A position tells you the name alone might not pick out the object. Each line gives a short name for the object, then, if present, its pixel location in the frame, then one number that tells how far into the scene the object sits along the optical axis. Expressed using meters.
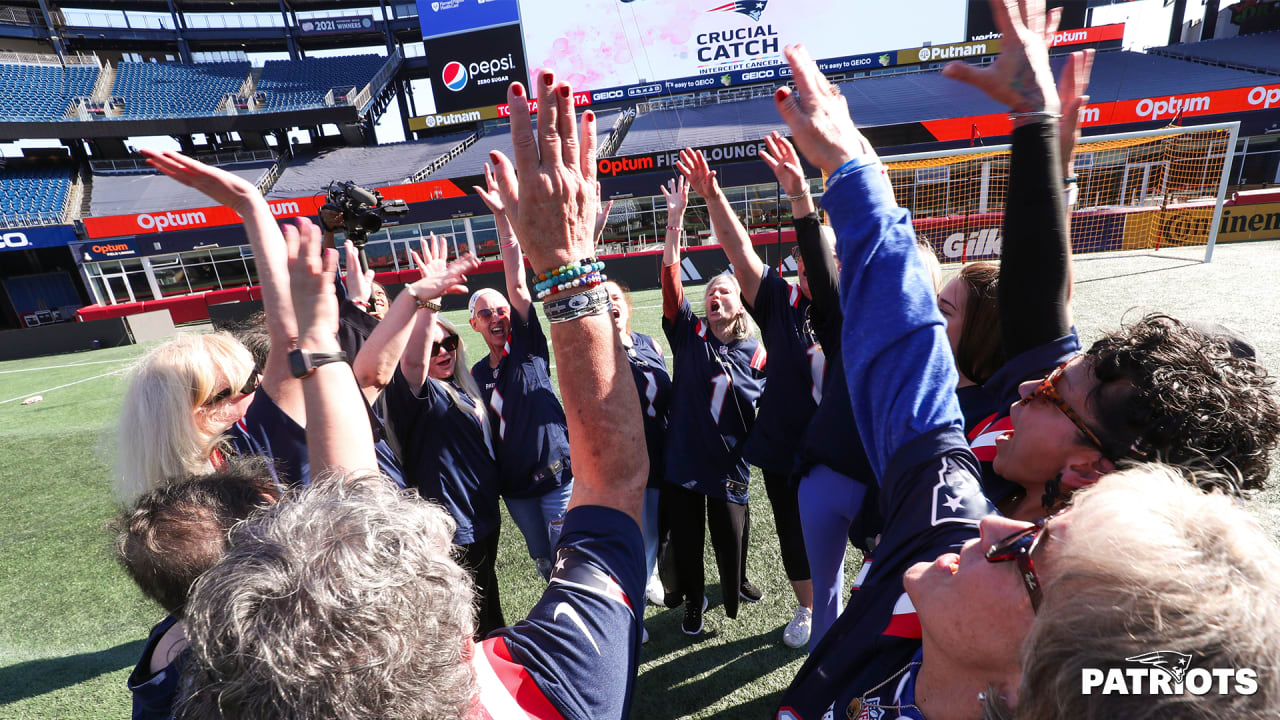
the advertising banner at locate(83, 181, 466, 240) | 19.92
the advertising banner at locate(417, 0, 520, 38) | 25.69
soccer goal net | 12.51
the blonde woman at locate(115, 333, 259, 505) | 1.81
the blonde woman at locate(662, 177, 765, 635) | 2.95
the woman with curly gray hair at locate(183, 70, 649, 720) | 0.74
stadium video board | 24.20
